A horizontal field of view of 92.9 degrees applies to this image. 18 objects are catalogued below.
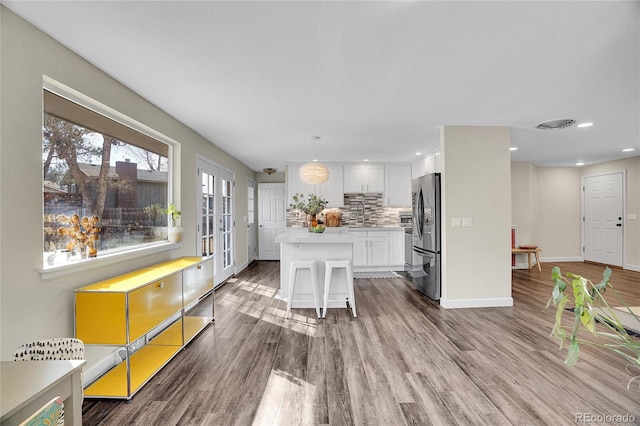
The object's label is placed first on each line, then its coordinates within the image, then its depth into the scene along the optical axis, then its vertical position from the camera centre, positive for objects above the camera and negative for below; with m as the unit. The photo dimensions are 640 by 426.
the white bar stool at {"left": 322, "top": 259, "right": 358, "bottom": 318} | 3.54 -0.72
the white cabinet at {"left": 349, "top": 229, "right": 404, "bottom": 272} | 6.17 -0.77
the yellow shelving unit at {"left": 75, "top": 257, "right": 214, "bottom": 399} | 2.00 -0.73
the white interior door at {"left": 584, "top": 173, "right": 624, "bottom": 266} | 6.44 -0.17
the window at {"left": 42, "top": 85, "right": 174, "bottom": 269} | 2.03 +0.24
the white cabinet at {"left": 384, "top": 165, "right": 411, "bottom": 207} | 6.54 +0.54
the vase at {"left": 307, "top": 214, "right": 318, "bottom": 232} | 4.54 -0.14
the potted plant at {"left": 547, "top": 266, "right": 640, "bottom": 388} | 0.64 -0.22
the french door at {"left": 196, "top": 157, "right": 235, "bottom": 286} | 4.38 -0.06
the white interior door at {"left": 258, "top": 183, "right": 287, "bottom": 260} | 7.78 -0.07
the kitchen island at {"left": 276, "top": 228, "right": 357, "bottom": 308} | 3.96 -0.68
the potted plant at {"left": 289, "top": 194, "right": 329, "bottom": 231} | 4.41 +0.05
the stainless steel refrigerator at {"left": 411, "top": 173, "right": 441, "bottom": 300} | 4.09 -0.32
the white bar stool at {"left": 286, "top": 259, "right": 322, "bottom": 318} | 3.57 -0.71
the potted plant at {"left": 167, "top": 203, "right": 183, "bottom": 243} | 3.41 -0.17
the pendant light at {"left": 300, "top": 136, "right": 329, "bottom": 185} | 4.55 +0.60
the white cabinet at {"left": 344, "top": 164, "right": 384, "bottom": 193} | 6.54 +0.76
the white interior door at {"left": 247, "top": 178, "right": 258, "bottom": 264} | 7.23 -0.24
